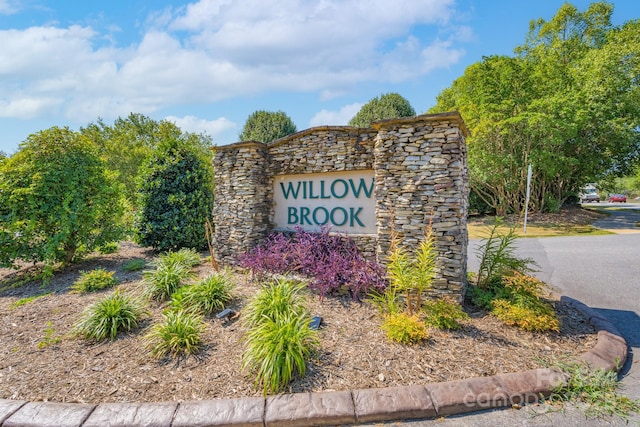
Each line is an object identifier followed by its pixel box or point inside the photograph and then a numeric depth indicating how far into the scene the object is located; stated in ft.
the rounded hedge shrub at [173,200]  22.38
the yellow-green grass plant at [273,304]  10.35
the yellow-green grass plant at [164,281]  13.46
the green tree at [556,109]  41.39
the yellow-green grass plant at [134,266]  18.26
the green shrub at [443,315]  10.61
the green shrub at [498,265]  13.25
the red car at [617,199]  125.80
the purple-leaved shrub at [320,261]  13.00
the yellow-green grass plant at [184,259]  16.46
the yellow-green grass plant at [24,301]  13.95
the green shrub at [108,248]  20.76
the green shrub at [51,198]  17.10
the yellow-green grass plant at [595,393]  7.23
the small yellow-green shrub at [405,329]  9.59
